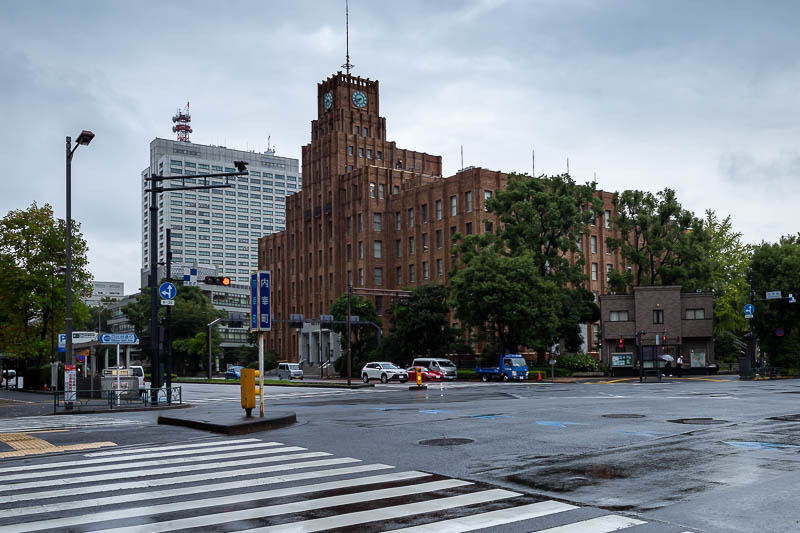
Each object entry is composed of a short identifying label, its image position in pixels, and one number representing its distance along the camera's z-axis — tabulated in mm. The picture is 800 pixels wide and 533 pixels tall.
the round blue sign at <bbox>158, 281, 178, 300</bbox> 28295
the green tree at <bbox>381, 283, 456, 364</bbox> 69375
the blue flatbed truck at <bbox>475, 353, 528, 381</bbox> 56719
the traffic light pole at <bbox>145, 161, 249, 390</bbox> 28141
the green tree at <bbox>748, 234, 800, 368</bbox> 58469
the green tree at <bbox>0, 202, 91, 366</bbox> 44750
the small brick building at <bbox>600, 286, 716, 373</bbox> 63625
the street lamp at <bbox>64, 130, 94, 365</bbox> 27656
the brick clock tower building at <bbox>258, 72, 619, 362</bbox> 83875
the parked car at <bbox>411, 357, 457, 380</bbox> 61000
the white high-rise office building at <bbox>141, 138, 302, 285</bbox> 195625
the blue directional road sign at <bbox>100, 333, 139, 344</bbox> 28375
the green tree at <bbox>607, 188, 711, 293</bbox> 66875
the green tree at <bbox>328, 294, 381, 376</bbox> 77438
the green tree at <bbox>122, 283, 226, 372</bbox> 104375
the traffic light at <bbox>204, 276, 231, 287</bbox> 27402
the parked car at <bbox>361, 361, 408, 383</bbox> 58188
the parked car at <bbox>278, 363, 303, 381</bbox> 75438
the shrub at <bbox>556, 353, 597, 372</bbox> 63000
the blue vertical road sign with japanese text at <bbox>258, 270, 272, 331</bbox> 18812
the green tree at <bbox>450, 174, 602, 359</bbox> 59969
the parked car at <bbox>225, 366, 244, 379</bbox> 81375
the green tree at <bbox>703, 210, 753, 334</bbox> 75750
